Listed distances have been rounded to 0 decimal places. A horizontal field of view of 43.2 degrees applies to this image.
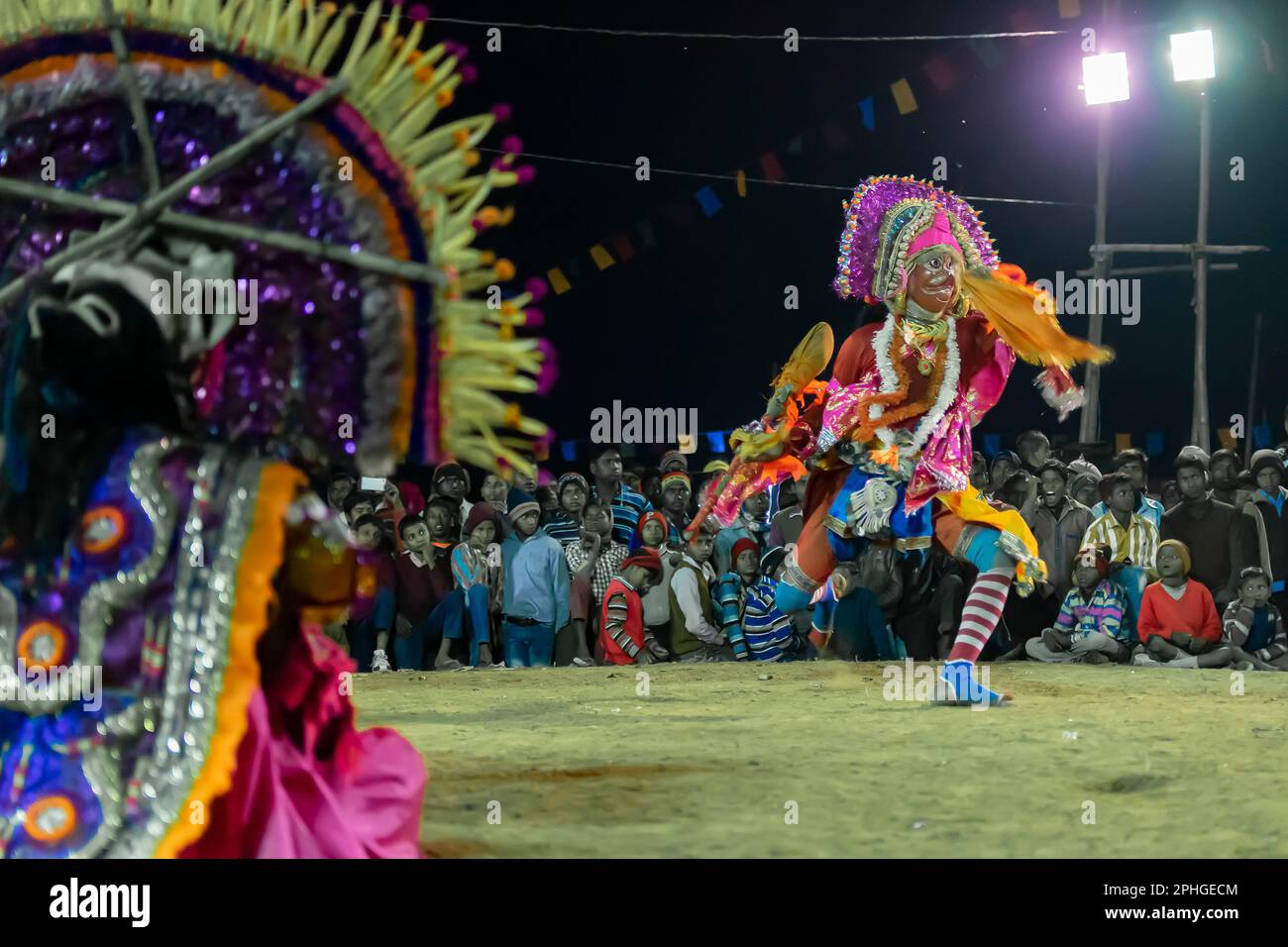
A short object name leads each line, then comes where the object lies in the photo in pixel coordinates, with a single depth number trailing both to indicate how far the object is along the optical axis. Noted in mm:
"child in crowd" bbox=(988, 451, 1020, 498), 10484
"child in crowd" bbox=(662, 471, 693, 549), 10242
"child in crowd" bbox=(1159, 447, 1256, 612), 9711
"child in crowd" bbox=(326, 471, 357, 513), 10273
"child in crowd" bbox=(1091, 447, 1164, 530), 9969
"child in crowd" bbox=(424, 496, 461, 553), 9914
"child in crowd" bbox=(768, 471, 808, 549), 10242
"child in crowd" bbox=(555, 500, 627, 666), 9883
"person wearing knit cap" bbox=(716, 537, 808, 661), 9680
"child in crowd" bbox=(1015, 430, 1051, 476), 10633
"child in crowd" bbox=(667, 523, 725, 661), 9805
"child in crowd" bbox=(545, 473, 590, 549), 10094
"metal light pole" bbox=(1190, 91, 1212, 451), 15078
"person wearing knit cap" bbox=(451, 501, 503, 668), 9719
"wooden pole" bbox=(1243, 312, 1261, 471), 17375
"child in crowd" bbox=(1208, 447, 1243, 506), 10266
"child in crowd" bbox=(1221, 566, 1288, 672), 9359
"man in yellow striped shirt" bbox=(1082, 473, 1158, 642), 9750
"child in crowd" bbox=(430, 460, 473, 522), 10367
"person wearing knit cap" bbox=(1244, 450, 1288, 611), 9805
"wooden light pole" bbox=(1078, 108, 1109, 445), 15141
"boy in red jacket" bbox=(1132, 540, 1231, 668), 9367
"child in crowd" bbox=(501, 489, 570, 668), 9617
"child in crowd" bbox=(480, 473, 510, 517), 10398
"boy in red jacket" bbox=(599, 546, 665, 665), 9664
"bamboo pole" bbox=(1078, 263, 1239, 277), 15344
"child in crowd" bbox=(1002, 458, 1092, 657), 10023
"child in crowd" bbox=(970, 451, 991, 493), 10297
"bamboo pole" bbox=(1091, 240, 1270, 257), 15227
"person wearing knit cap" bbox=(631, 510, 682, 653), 9766
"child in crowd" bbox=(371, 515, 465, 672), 9758
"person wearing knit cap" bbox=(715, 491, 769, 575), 10062
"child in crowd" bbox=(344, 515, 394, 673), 9305
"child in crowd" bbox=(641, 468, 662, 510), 10484
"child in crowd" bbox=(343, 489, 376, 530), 9797
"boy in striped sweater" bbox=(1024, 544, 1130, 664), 9789
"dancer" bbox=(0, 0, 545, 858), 3350
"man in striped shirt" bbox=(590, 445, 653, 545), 10141
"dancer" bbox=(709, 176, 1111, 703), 7242
